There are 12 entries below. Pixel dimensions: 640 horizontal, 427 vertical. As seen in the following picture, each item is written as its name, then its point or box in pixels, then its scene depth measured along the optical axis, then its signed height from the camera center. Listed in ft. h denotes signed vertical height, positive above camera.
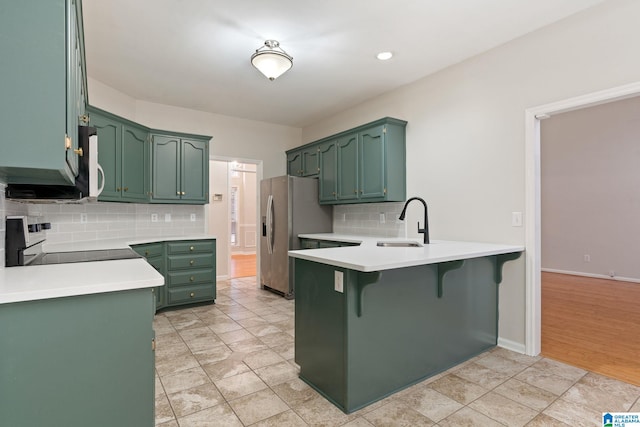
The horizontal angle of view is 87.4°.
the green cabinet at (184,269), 12.89 -2.14
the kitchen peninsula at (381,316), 6.37 -2.20
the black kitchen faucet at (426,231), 9.36 -0.45
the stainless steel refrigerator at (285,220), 15.06 -0.22
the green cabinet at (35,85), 3.79 +1.54
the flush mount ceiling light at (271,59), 9.23 +4.39
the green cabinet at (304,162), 16.03 +2.74
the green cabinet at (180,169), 13.82 +2.03
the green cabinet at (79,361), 3.68 -1.72
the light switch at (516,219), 9.18 -0.12
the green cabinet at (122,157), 11.57 +2.23
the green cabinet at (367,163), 12.40 +2.07
